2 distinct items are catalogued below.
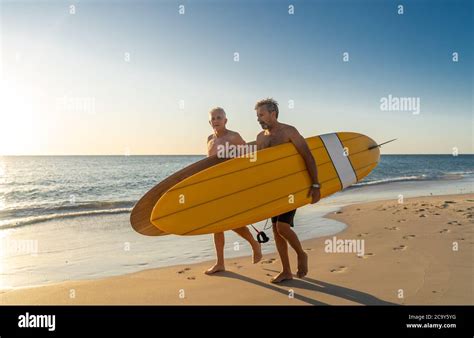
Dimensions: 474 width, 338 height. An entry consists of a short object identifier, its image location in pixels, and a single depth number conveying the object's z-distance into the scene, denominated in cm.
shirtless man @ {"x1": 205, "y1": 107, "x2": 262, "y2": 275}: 378
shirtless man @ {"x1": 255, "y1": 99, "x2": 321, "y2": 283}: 338
